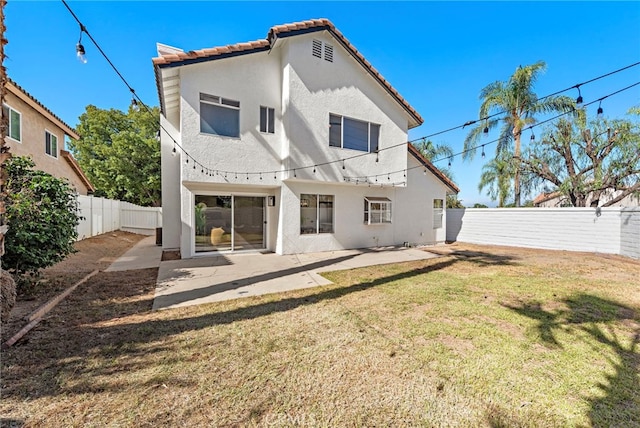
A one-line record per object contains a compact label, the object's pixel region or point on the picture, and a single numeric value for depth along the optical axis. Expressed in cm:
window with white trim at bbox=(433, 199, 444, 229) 1600
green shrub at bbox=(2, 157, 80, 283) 505
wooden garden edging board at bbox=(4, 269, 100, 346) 359
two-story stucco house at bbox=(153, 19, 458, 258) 961
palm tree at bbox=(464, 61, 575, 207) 1752
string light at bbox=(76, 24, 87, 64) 461
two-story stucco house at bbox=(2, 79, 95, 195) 1222
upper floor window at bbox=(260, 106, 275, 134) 1062
